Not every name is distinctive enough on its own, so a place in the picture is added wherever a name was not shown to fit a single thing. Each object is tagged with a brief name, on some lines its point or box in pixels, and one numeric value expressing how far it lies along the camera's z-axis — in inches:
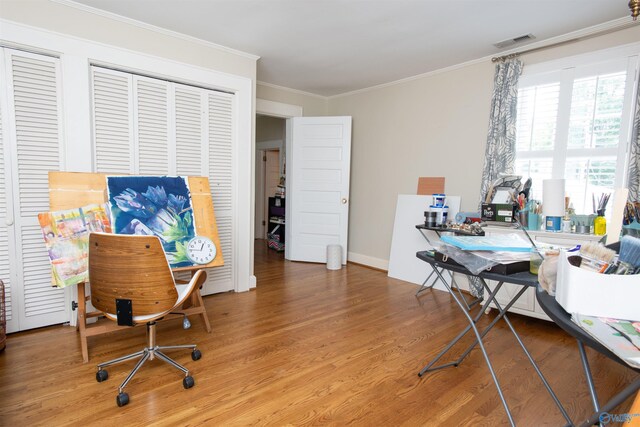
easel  97.5
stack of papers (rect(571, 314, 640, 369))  31.3
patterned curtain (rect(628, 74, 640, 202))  110.0
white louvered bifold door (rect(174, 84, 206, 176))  136.3
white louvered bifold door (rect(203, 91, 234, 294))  145.3
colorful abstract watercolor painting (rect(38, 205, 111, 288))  93.0
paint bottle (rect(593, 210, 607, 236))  111.3
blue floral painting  104.8
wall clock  109.9
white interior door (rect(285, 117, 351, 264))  207.2
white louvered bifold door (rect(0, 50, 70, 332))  105.4
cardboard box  129.5
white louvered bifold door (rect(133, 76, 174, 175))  127.1
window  117.6
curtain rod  114.7
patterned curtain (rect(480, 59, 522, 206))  139.6
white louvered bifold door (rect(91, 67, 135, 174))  119.0
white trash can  200.5
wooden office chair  75.8
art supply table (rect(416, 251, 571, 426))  58.3
